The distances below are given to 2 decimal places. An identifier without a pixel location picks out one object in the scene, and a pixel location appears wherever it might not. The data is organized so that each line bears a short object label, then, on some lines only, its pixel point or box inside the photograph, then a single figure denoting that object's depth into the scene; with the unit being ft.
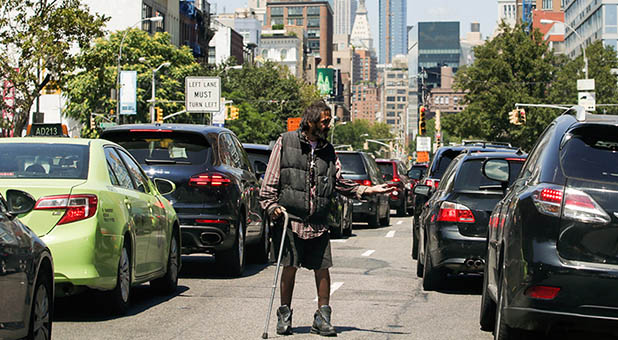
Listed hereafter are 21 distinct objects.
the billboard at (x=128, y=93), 209.67
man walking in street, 29.25
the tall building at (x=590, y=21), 346.74
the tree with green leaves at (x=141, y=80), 245.04
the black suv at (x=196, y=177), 43.11
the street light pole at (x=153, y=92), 205.85
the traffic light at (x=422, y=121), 208.66
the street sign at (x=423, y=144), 313.53
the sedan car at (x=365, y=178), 84.12
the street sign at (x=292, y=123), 214.07
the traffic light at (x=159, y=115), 202.11
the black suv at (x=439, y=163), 61.82
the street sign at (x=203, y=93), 155.33
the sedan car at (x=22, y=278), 20.61
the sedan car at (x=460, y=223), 38.42
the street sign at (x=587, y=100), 165.17
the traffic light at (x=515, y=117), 199.76
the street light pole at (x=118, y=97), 187.93
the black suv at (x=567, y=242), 21.40
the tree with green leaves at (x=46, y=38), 107.45
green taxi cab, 29.60
